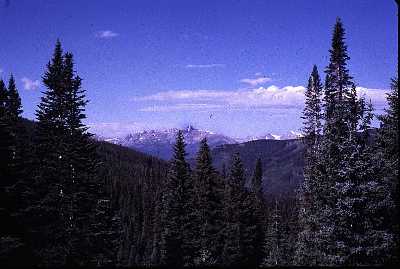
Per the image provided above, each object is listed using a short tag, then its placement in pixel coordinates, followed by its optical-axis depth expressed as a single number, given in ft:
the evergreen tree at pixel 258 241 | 161.07
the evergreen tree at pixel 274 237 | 187.90
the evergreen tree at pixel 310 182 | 89.66
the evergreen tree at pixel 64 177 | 88.22
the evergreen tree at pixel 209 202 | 142.72
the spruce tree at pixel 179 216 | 133.90
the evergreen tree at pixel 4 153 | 70.96
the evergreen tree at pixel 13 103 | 149.07
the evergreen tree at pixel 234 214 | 146.20
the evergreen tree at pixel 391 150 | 72.90
